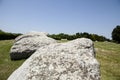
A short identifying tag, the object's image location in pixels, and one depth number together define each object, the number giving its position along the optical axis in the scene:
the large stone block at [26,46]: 8.12
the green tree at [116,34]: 31.96
